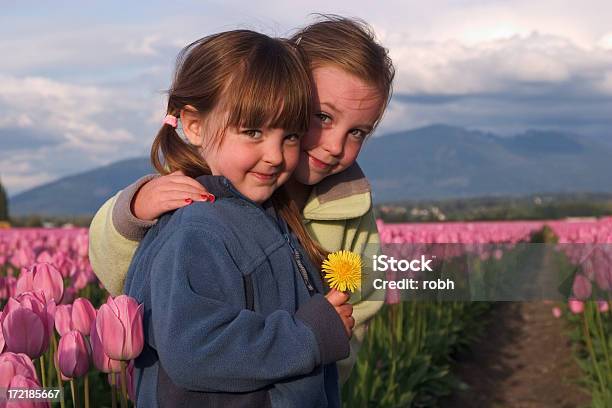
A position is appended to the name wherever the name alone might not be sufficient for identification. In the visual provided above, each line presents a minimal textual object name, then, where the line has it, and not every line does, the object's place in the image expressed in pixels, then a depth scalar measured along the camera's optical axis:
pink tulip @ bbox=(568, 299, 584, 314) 5.39
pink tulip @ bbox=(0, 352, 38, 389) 1.79
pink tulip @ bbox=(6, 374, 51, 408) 1.77
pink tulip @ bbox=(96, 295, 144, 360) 1.85
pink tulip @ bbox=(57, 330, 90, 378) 2.02
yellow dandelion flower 1.91
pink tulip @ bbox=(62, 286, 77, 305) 3.87
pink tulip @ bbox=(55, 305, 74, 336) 2.16
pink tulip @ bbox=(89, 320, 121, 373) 1.99
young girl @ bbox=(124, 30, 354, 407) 1.77
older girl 2.27
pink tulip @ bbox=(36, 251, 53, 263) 4.39
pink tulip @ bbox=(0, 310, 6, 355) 2.02
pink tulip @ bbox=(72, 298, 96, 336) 2.17
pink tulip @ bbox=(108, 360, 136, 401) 2.10
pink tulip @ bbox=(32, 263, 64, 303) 2.46
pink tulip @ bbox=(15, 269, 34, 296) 2.49
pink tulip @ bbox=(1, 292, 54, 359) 2.01
